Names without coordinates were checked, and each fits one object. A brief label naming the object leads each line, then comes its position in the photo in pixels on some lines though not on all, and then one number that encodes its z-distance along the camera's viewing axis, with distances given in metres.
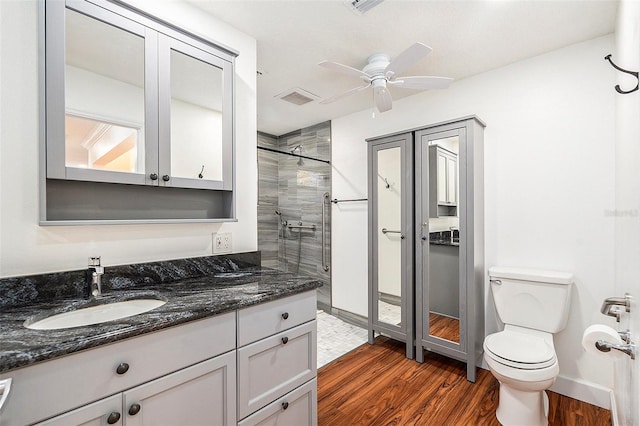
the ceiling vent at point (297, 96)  2.82
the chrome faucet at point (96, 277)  1.28
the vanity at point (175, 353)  0.84
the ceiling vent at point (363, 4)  1.64
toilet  1.71
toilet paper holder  0.90
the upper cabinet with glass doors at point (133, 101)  1.24
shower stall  3.82
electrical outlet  1.82
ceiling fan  1.79
